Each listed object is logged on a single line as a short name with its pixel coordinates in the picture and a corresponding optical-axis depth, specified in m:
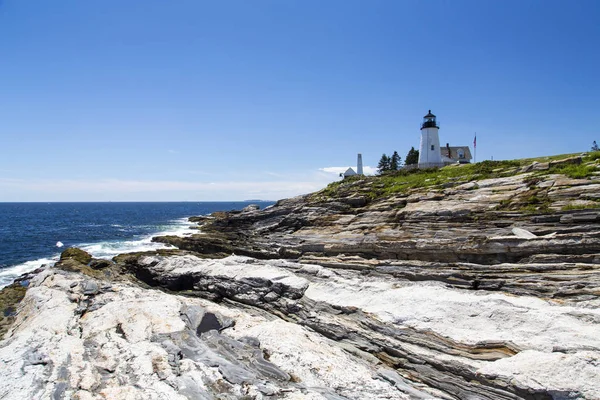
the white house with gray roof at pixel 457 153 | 61.37
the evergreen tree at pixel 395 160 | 81.88
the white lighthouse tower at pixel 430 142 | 52.34
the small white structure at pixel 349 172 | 73.50
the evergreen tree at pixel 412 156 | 76.12
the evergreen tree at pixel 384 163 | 84.06
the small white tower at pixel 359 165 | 75.82
